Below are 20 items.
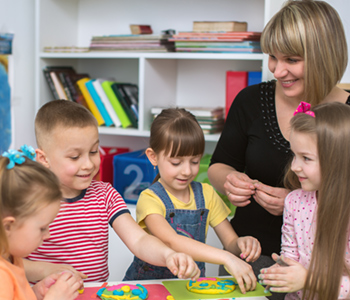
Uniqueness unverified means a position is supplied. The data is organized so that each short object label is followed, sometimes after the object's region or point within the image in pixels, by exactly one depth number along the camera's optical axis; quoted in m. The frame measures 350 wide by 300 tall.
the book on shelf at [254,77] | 2.17
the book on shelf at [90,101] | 2.42
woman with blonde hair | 1.30
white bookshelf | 2.35
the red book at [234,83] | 2.21
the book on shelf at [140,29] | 2.37
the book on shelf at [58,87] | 2.46
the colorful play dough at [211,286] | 1.03
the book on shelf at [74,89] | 2.45
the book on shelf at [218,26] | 2.12
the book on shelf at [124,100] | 2.38
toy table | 0.99
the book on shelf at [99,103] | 2.40
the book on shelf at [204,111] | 2.23
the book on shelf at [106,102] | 2.39
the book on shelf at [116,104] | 2.38
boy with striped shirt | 1.18
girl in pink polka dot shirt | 0.99
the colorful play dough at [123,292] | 0.97
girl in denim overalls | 1.25
